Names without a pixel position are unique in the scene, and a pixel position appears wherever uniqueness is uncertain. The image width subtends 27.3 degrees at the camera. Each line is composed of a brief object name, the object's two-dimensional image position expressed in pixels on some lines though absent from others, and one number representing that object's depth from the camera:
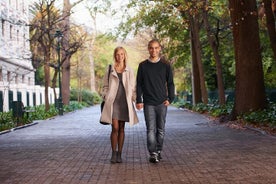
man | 8.84
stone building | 34.52
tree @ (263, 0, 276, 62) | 16.60
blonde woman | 8.89
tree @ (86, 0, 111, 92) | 69.94
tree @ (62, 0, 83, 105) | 41.83
